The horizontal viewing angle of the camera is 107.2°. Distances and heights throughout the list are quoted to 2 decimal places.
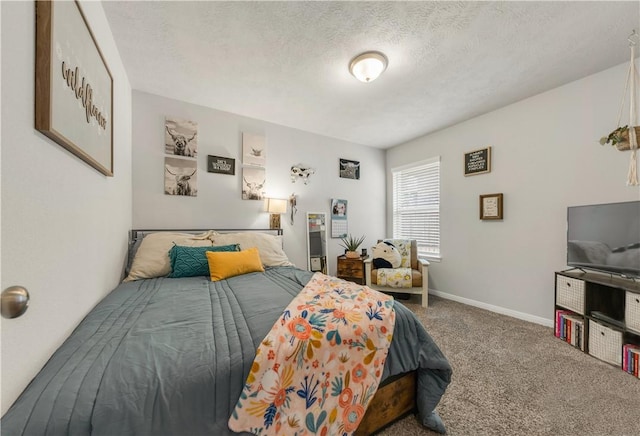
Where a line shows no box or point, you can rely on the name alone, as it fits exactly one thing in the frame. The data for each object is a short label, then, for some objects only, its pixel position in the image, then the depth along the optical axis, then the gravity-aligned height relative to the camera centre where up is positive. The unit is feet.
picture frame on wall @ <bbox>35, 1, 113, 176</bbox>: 2.91 +2.03
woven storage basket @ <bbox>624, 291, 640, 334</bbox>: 5.50 -2.17
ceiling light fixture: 6.39 +4.28
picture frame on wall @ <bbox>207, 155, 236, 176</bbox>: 9.48 +2.13
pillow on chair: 11.28 -1.59
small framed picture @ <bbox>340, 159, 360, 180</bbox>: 12.96 +2.73
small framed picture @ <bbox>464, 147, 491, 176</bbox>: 9.79 +2.45
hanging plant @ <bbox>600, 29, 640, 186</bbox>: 6.21 +2.34
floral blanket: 2.79 -2.05
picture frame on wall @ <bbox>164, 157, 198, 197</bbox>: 8.76 +1.51
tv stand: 5.64 -2.60
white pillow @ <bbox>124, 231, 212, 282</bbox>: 6.70 -1.09
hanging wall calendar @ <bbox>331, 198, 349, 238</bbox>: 12.59 -0.02
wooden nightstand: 11.23 -2.44
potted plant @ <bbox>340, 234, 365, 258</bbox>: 11.60 -1.39
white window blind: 12.00 +0.77
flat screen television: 5.94 -0.49
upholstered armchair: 10.09 -2.56
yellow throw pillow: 6.64 -1.37
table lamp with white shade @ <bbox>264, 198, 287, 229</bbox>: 10.27 +0.49
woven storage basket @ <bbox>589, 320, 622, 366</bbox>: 5.81 -3.17
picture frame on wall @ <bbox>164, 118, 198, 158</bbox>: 8.79 +3.02
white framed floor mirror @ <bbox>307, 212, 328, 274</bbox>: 11.73 -1.22
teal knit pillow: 6.79 -1.32
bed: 2.13 -1.68
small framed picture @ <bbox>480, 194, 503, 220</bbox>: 9.39 +0.51
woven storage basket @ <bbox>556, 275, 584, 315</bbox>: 6.72 -2.19
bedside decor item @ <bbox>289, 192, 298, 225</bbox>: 11.21 +0.68
